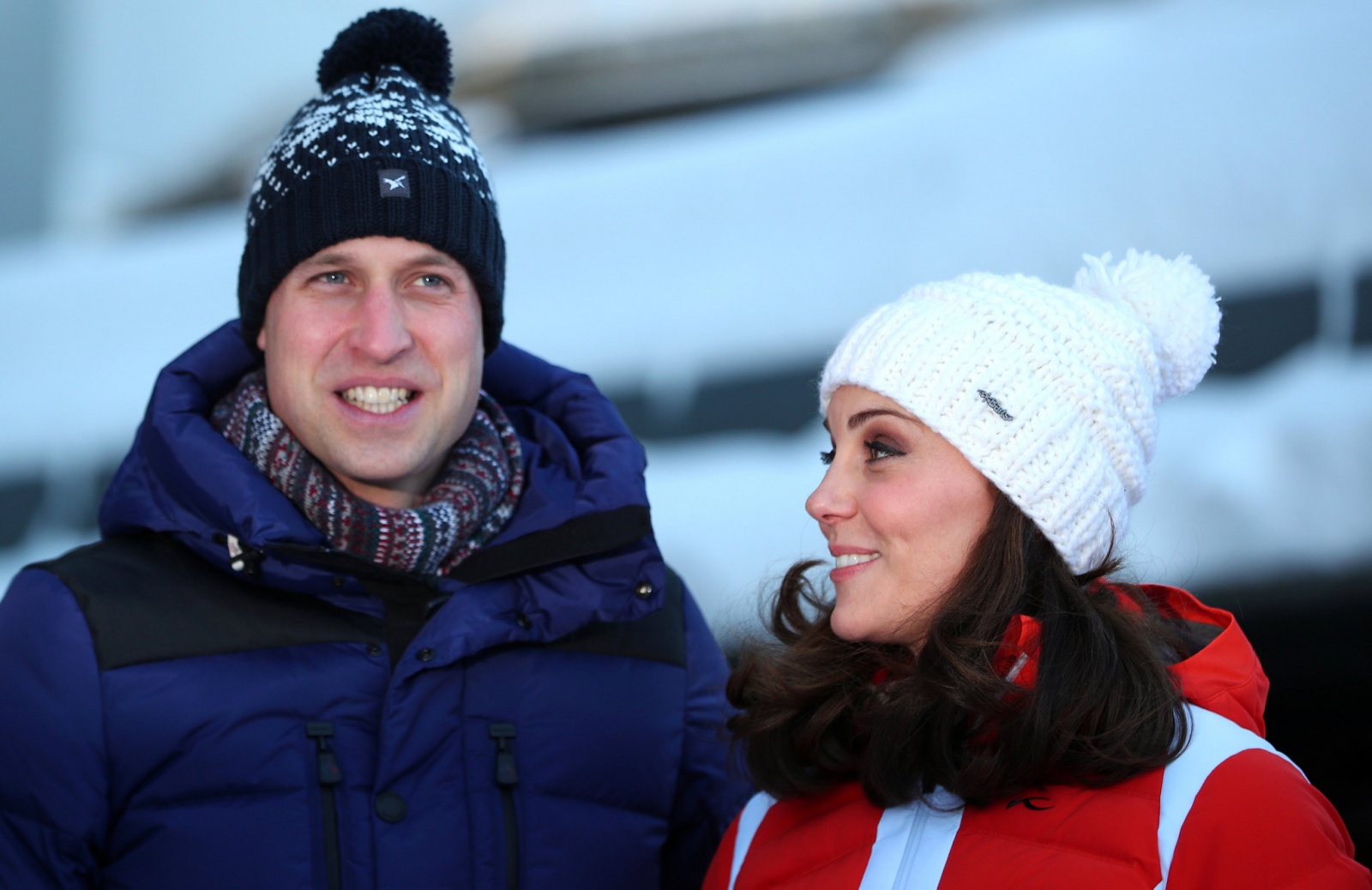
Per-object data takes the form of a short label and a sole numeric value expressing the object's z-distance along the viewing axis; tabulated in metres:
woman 5.66
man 5.77
